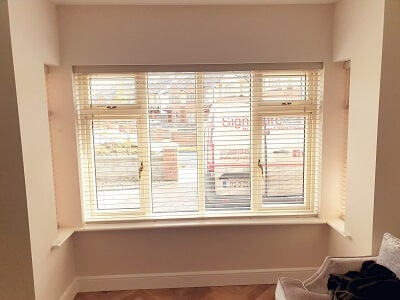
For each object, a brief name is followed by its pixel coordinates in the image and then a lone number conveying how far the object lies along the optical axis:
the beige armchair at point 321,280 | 1.95
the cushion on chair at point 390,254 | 1.84
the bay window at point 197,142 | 2.81
